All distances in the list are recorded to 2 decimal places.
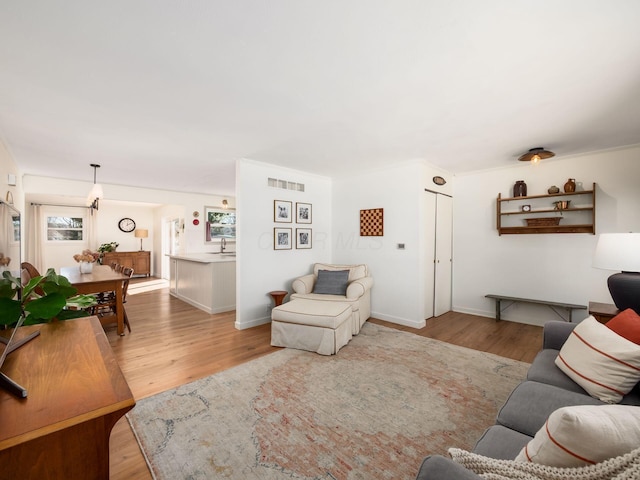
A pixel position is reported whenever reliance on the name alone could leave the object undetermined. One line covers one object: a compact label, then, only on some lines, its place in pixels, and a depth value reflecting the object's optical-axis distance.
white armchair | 3.80
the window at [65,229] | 7.64
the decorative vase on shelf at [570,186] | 3.78
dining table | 3.53
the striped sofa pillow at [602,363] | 1.46
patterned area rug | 1.67
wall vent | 4.36
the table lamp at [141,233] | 8.64
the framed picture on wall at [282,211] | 4.40
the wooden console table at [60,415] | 0.77
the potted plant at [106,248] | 8.11
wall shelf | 3.75
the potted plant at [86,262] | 4.21
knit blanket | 0.66
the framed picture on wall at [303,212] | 4.73
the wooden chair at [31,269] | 4.01
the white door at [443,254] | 4.54
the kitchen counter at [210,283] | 4.86
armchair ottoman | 3.13
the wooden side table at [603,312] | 2.36
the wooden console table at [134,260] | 8.05
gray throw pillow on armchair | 4.11
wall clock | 8.66
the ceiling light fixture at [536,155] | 3.38
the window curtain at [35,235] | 7.10
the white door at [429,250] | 4.25
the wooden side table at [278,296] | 4.21
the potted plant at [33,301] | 1.15
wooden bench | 3.75
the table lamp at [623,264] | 2.31
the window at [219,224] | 7.52
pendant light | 4.10
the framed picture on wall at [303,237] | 4.73
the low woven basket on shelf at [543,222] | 3.93
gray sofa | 0.76
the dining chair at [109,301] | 3.90
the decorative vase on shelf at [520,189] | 4.17
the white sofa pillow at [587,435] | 0.72
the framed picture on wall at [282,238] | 4.40
